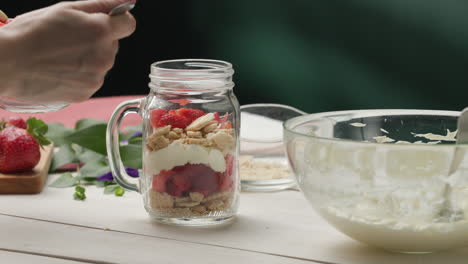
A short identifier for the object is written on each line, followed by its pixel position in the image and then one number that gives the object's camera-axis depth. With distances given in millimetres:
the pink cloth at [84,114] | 1443
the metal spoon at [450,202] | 903
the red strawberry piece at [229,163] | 1030
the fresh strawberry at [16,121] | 1212
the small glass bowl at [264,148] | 1149
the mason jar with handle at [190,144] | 1013
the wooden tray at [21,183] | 1127
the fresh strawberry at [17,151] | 1138
